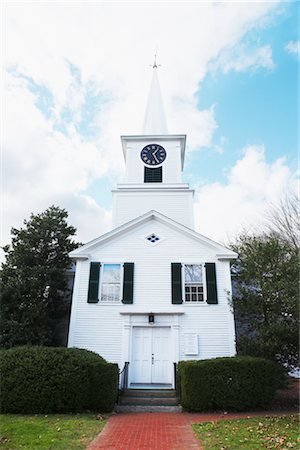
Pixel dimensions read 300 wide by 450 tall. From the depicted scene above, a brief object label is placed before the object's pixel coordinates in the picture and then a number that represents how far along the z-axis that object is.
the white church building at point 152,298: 11.38
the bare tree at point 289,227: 17.44
